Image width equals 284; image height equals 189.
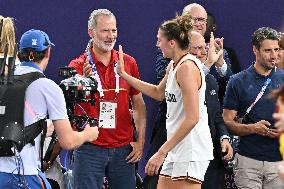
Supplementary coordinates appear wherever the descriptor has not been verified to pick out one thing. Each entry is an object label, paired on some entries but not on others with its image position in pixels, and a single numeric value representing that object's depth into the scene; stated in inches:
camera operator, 356.5
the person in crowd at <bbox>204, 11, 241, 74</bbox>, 581.9
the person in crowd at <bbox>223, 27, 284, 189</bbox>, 505.4
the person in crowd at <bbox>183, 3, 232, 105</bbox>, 540.7
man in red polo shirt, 485.4
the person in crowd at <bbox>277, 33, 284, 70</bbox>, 264.1
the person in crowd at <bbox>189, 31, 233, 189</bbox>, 492.4
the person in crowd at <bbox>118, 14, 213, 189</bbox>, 404.2
